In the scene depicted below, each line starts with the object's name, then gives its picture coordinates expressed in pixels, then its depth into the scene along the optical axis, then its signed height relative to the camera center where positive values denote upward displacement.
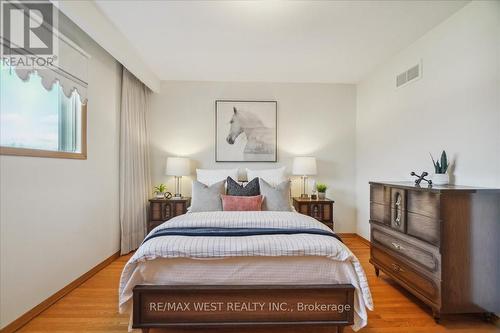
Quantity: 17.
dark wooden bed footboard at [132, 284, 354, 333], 1.69 -0.94
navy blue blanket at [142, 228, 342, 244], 1.93 -0.51
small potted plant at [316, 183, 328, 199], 3.88 -0.36
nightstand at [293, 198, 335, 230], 3.70 -0.62
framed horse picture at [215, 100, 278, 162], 4.06 +0.56
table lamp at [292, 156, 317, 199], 3.79 +0.01
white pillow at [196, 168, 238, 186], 3.55 -0.13
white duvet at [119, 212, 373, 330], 1.71 -0.68
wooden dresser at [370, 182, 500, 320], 1.89 -0.62
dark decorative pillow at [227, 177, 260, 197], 3.23 -0.29
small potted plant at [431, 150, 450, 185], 2.24 -0.05
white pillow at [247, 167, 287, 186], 3.57 -0.13
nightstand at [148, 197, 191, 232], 3.62 -0.63
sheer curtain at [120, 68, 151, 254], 3.39 +0.03
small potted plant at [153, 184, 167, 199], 3.79 -0.38
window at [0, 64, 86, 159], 1.83 +0.40
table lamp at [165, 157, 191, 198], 3.69 -0.02
